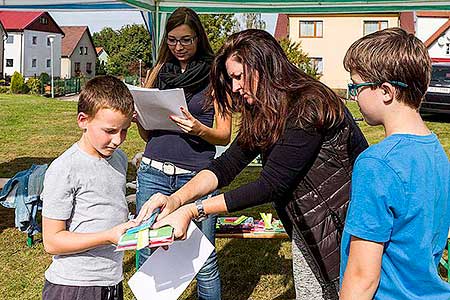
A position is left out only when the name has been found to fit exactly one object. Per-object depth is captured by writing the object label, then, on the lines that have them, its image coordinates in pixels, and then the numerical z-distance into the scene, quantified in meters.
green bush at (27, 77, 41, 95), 30.62
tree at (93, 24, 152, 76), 52.75
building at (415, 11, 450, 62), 28.38
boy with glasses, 1.52
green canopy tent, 5.06
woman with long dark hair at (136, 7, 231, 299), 3.11
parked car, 13.52
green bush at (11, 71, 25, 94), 29.14
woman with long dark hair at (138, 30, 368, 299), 2.08
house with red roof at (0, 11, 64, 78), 48.78
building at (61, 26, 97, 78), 56.69
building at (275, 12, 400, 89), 31.98
